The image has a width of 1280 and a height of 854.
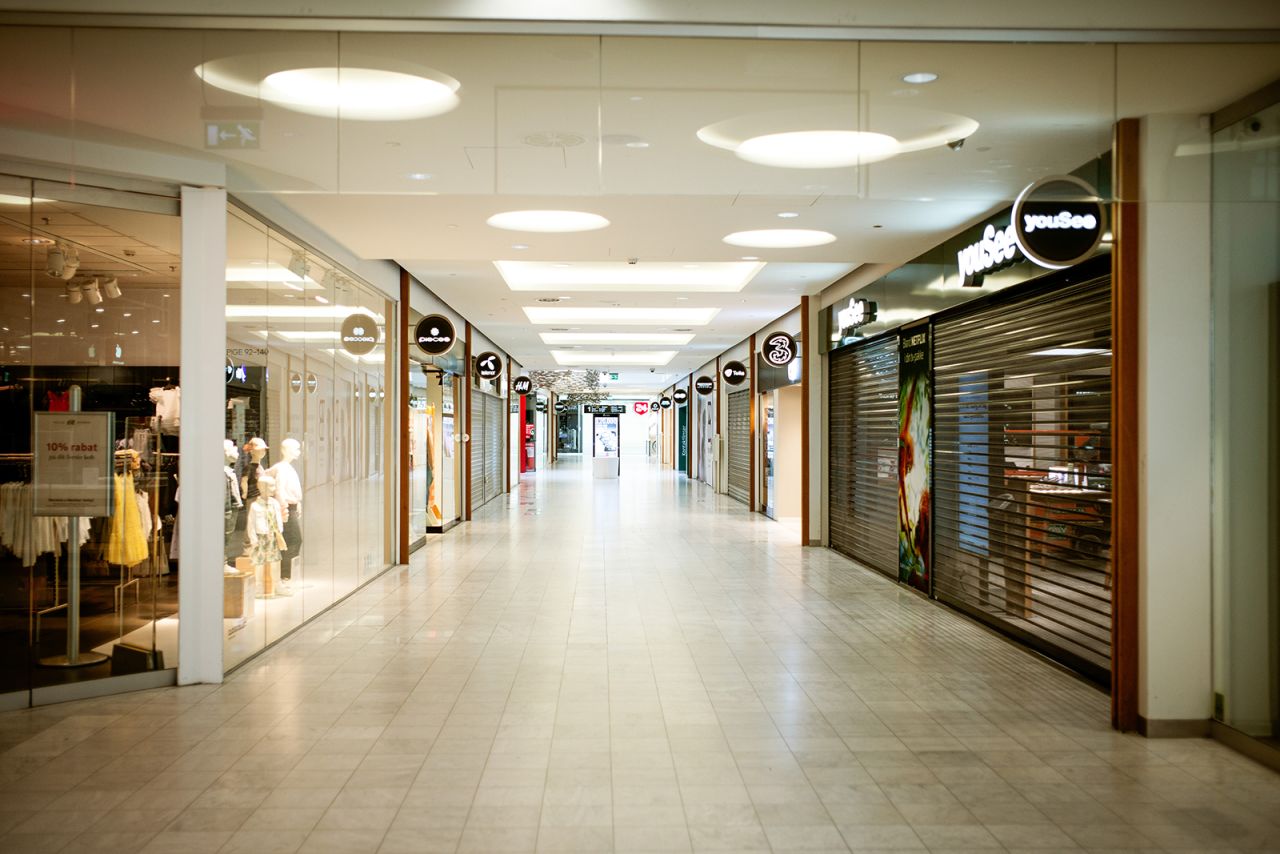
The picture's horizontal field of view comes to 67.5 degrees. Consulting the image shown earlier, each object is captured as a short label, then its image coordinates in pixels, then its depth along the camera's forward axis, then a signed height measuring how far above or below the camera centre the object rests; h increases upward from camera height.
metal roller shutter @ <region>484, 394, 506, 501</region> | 20.59 -0.40
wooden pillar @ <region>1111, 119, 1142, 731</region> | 4.97 -0.16
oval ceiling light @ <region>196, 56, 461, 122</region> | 3.89 +1.43
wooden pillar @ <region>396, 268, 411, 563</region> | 11.19 +0.00
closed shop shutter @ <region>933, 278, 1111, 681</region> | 5.85 -0.29
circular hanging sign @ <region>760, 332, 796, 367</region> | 14.28 +1.21
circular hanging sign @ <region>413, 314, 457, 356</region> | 11.58 +1.17
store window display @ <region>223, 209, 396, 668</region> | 6.43 -0.03
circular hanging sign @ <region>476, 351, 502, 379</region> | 17.27 +1.18
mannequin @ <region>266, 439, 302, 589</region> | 7.29 -0.51
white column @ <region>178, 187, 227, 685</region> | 5.92 +0.03
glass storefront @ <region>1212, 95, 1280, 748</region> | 4.68 -0.19
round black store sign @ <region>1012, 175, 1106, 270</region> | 4.99 +1.05
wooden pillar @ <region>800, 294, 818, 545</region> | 12.89 +0.31
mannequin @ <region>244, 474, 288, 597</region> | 6.75 -0.76
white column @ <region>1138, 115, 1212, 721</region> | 4.91 -0.08
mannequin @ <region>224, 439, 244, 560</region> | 6.22 -0.48
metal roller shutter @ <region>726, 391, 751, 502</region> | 20.21 -0.33
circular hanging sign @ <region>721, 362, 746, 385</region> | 18.84 +1.12
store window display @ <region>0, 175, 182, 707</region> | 5.77 +0.03
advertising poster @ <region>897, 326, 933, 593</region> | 8.95 -0.30
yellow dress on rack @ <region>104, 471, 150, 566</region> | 6.02 -0.62
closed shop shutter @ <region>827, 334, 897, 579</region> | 10.30 -0.28
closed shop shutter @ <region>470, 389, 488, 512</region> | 18.45 -0.27
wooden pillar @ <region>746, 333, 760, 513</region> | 18.70 -0.08
